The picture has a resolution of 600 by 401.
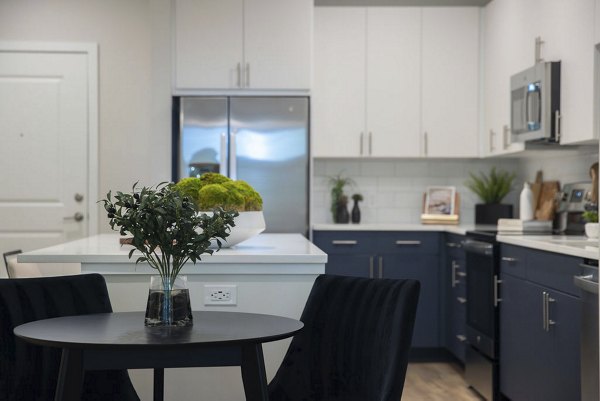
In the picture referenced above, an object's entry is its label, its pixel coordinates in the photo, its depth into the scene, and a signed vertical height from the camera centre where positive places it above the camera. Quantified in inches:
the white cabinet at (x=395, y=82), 227.1 +30.5
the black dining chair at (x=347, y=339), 85.4 -16.2
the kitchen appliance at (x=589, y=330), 115.4 -19.0
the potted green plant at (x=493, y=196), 226.3 -0.4
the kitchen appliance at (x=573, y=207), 178.4 -2.7
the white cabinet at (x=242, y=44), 215.3 +38.4
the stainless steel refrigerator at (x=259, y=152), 212.8 +10.5
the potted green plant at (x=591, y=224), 148.6 -5.1
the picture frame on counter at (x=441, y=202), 236.1 -2.2
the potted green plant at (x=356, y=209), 234.8 -4.3
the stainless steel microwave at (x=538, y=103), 169.0 +19.1
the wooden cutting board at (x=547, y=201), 196.4 -1.4
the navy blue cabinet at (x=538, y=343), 130.8 -25.4
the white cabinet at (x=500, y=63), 193.8 +32.0
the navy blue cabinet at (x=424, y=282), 218.1 -22.9
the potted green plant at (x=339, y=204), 234.8 -2.9
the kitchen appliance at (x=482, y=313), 168.7 -24.9
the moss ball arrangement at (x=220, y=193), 118.7 +0.0
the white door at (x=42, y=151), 229.8 +11.4
